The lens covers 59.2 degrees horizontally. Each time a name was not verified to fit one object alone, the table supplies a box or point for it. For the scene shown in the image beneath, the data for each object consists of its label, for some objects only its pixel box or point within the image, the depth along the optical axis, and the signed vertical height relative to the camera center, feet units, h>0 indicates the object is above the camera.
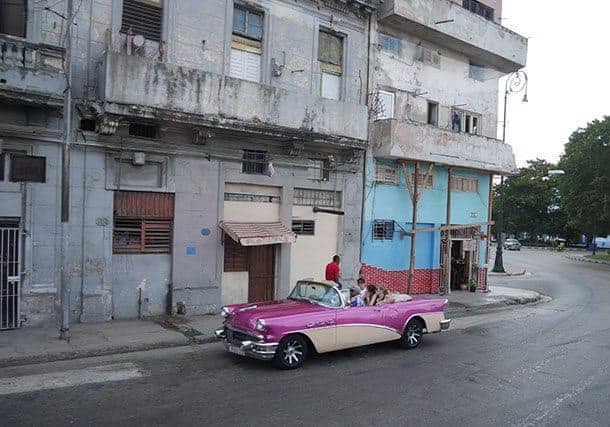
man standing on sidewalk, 45.91 -5.78
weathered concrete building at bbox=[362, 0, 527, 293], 57.93 +7.52
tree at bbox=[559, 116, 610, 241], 144.46 +9.57
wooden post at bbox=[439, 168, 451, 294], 65.62 -5.75
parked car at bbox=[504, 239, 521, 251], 211.29 -14.30
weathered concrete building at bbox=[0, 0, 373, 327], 36.24 +3.84
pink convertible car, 28.55 -7.08
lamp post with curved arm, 71.77 +0.71
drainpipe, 32.96 -0.50
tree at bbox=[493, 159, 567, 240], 239.09 +3.76
